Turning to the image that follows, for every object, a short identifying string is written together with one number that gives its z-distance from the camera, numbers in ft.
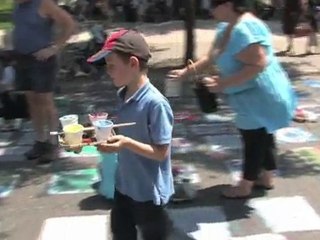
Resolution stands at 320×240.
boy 10.20
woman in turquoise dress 14.53
